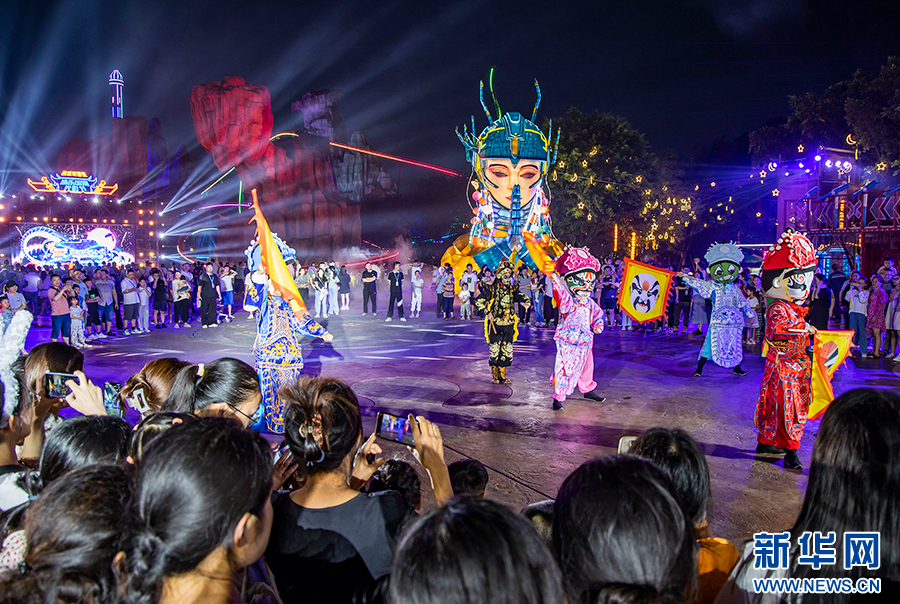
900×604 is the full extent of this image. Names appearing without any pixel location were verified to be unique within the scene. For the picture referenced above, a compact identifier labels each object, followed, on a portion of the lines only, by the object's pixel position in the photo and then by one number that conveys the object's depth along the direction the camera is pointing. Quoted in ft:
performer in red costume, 16.62
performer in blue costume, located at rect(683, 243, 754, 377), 28.48
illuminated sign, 110.52
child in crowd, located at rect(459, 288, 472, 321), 56.37
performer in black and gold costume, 27.71
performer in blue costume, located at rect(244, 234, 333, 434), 19.47
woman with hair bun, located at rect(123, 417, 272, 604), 4.40
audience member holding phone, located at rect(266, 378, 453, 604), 6.24
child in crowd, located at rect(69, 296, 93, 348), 38.48
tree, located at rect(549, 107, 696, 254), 84.28
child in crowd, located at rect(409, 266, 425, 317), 59.11
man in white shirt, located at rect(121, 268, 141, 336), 45.44
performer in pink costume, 23.39
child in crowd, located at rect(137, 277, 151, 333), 46.61
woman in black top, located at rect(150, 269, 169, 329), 49.29
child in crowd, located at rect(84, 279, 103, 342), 43.04
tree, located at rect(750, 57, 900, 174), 63.72
